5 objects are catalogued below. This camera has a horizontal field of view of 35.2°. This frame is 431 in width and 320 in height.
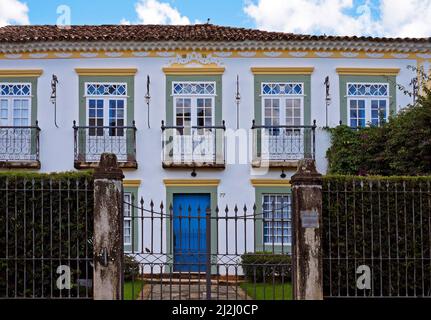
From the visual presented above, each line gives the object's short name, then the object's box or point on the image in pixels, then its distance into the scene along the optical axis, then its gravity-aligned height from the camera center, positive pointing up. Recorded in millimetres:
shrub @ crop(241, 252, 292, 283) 14003 -2328
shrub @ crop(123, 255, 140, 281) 11305 -1751
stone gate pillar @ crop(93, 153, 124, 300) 10406 -940
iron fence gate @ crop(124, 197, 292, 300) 14117 -2196
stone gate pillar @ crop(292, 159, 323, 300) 10523 -1039
